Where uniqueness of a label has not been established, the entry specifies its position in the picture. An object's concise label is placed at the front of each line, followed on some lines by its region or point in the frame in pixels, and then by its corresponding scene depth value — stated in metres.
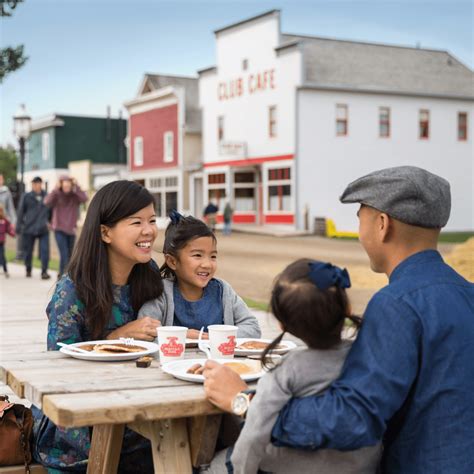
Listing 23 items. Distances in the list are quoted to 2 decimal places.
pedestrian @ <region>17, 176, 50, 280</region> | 16.45
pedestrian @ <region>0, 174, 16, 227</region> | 17.77
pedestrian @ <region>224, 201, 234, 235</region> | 36.81
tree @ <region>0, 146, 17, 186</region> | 71.18
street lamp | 22.02
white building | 37.12
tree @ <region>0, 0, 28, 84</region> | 20.58
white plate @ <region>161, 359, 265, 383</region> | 3.06
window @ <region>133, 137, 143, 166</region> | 49.09
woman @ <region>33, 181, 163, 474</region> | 3.87
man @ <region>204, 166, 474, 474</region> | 2.61
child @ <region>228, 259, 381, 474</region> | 2.61
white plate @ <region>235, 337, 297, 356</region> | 3.63
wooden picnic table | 2.71
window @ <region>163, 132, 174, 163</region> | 45.66
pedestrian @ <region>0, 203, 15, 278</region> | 16.73
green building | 57.00
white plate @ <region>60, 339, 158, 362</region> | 3.44
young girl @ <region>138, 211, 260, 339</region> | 4.38
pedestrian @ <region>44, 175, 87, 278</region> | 15.33
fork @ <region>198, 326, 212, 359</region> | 3.52
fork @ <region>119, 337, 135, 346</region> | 3.75
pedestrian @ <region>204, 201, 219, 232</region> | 36.38
